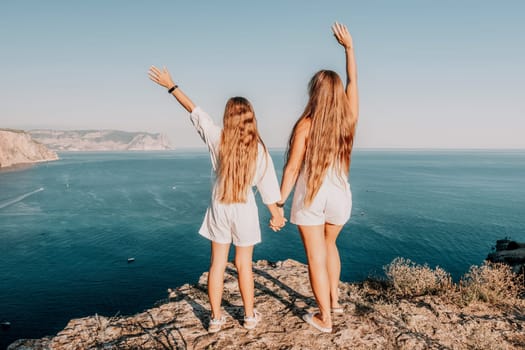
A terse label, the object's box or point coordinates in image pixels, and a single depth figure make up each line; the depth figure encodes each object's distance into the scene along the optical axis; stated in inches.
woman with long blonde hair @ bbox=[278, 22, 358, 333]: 119.8
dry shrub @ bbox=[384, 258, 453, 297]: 218.7
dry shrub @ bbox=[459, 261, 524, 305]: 201.8
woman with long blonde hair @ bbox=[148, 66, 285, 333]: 121.0
